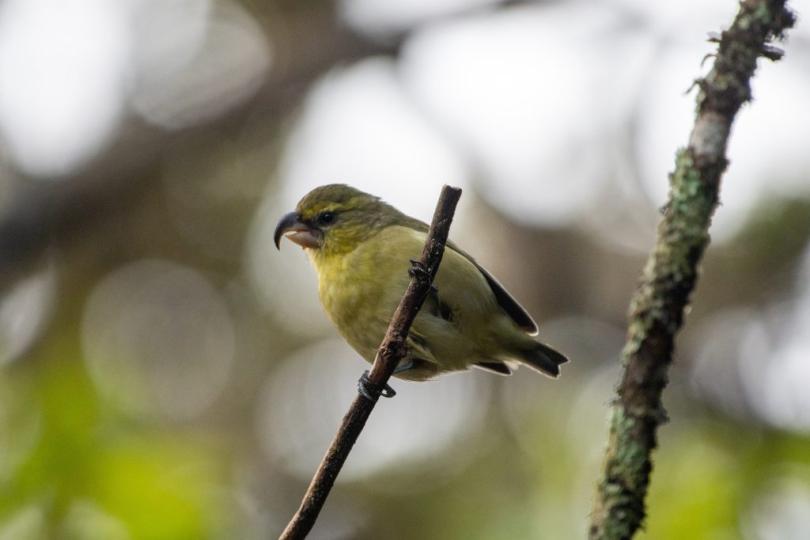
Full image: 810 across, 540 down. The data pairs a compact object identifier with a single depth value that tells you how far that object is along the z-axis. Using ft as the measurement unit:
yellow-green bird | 28.60
